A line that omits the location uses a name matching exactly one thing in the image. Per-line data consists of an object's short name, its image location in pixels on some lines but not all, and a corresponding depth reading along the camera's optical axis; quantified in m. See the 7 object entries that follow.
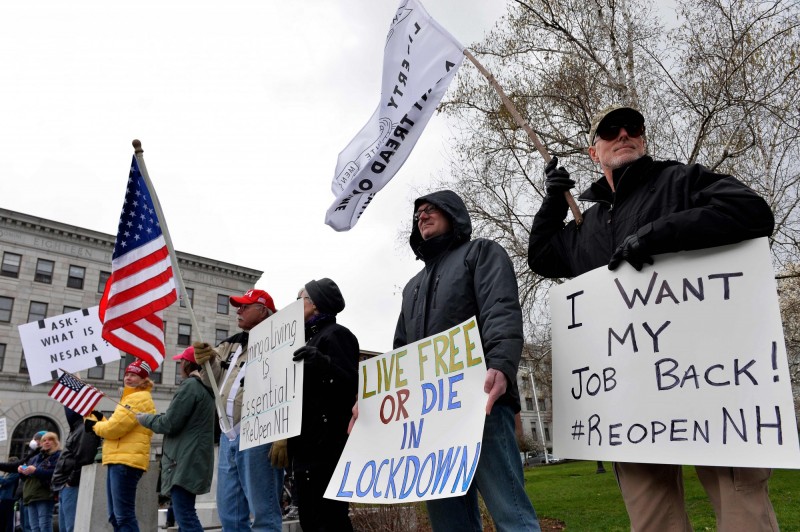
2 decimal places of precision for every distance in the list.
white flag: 3.98
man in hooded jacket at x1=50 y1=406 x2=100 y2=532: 7.38
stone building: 36.06
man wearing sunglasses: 2.03
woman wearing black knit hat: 3.42
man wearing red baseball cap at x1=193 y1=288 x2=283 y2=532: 3.97
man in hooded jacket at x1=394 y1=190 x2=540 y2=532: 2.49
